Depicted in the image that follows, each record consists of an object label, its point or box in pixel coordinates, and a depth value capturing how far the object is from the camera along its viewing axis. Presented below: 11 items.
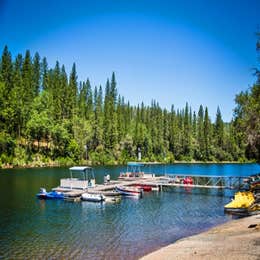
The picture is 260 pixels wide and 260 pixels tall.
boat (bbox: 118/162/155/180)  57.56
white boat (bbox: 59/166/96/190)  42.50
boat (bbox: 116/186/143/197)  41.41
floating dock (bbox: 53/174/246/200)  39.66
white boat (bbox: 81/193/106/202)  36.50
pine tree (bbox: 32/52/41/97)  104.43
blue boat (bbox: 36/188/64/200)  37.50
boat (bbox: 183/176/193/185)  51.59
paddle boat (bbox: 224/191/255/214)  29.90
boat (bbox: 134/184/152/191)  49.28
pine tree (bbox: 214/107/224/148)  149.50
